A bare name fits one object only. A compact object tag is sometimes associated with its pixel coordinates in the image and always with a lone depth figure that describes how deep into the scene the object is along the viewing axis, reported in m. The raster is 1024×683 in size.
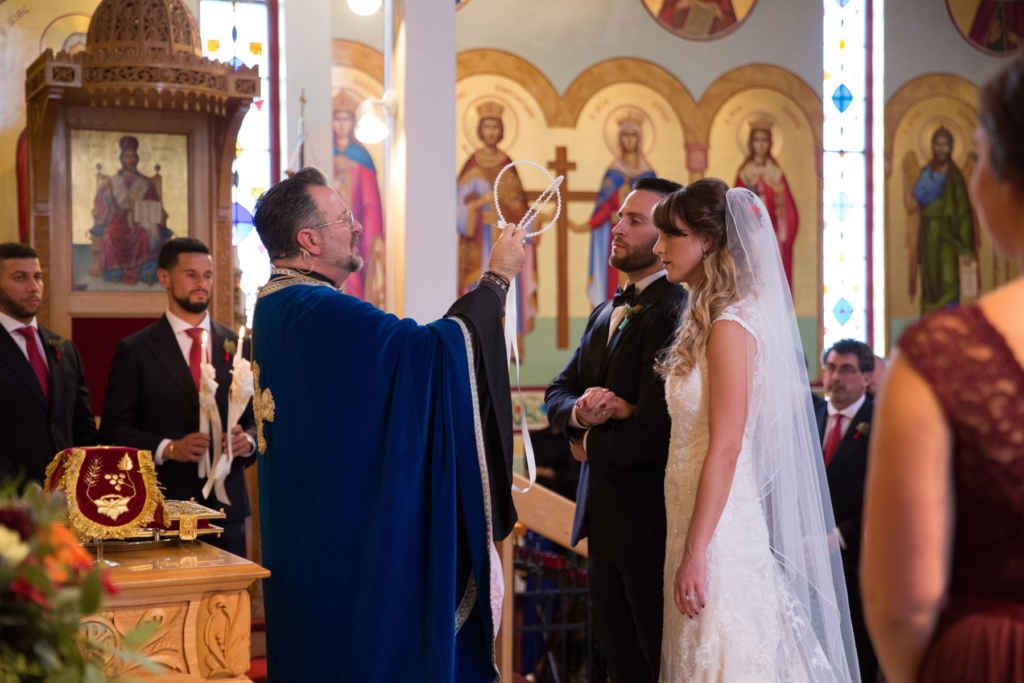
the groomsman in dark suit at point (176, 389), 4.01
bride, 2.64
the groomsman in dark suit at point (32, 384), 4.04
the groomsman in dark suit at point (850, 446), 4.18
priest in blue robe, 2.59
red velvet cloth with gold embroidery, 2.52
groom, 2.92
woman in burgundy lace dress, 1.13
